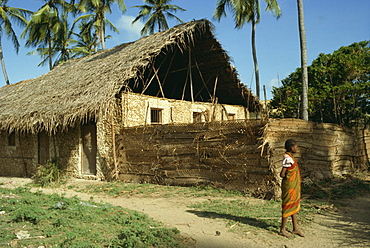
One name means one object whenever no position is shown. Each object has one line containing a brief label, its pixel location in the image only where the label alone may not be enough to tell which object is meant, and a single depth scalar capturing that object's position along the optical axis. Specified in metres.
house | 9.87
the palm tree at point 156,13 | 25.59
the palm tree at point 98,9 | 23.33
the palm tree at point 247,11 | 17.62
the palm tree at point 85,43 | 31.25
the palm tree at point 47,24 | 23.97
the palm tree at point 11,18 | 26.75
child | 4.36
